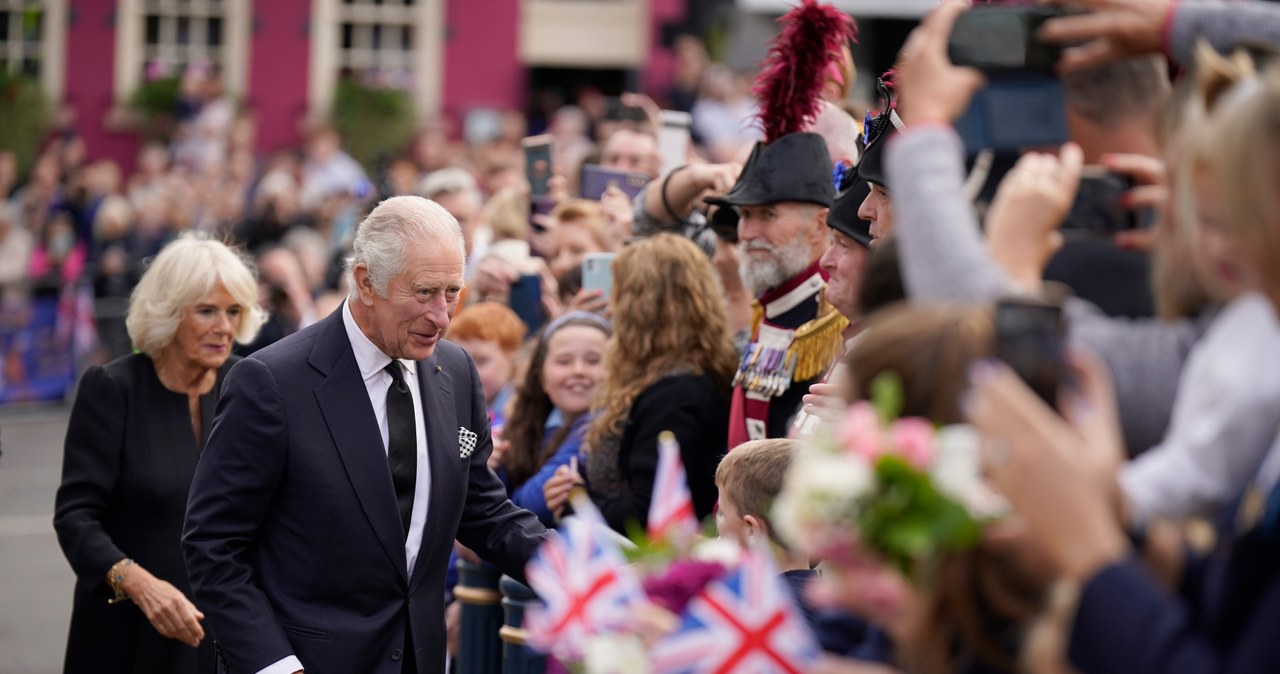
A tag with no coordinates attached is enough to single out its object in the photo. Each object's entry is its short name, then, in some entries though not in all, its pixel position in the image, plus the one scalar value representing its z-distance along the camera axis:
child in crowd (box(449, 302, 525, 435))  14.29
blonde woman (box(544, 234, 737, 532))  11.07
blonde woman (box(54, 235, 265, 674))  10.69
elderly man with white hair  8.68
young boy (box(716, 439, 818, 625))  7.82
